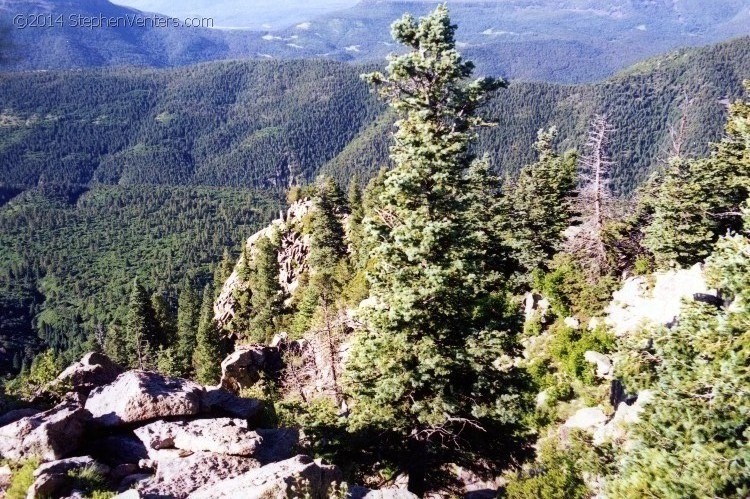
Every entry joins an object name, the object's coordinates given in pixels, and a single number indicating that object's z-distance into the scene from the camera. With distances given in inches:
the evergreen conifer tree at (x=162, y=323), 3104.6
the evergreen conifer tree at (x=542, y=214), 1679.4
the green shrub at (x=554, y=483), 508.7
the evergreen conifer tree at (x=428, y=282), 662.5
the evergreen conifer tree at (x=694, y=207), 1280.8
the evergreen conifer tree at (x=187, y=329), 3117.6
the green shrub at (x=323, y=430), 664.4
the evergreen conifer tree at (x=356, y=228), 2687.0
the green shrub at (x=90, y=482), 501.8
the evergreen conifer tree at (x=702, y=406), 364.8
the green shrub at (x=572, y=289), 1350.9
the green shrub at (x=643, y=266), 1374.3
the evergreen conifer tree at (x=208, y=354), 2642.7
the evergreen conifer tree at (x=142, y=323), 2855.6
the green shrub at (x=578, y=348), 1126.4
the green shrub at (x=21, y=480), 491.8
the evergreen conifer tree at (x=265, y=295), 2957.7
